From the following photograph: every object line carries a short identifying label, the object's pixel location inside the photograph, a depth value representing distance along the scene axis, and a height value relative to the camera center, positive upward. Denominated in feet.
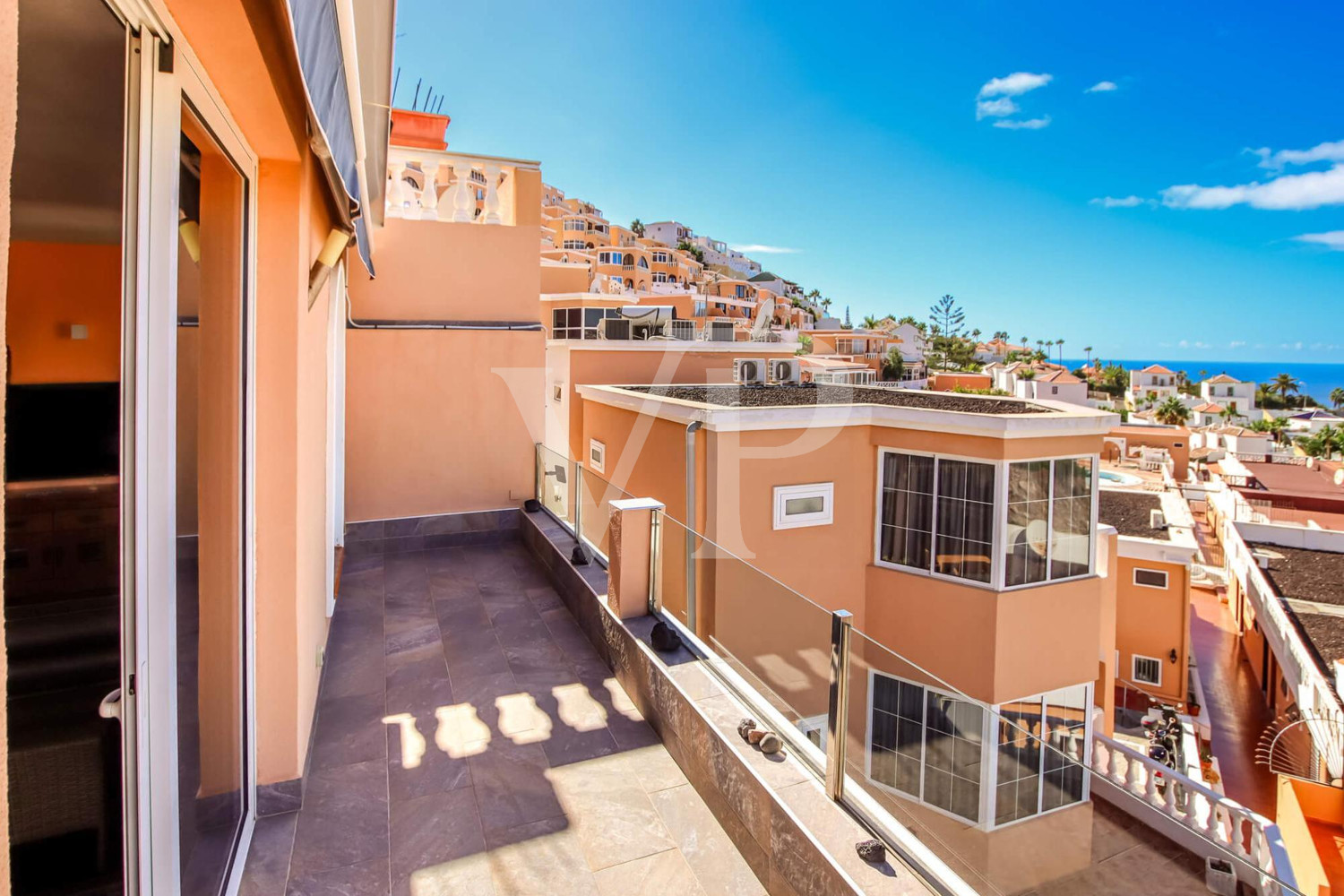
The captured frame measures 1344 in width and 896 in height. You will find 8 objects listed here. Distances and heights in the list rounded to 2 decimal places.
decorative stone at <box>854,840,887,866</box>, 7.42 -4.79
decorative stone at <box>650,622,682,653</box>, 12.48 -4.22
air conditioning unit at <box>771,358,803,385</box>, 47.39 +2.88
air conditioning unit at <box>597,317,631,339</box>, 52.90 +6.27
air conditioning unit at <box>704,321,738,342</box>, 55.26 +6.33
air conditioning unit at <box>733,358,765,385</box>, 46.32 +2.69
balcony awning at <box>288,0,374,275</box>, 4.82 +2.81
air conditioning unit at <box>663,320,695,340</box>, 54.05 +6.32
